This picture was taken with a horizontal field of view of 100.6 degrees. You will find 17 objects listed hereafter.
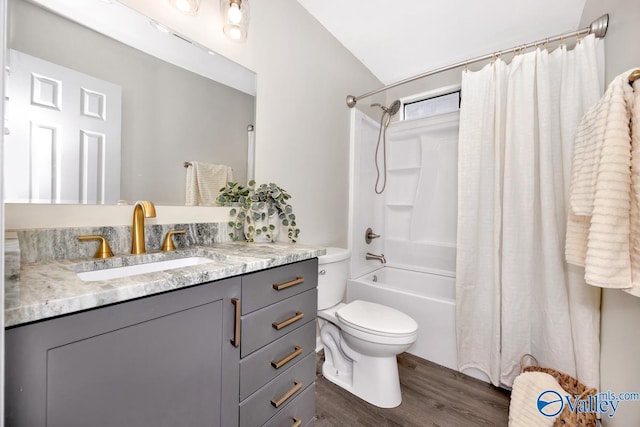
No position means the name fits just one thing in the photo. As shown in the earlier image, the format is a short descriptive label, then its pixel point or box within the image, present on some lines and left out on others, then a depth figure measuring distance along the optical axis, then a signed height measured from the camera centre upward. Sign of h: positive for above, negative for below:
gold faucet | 0.99 -0.06
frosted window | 2.62 +1.11
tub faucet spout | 2.45 -0.42
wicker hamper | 1.18 -0.89
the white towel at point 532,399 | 1.25 -0.91
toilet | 1.47 -0.73
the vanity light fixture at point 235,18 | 1.24 +0.92
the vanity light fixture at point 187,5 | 1.11 +0.86
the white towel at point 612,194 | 0.97 +0.08
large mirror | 0.83 +0.45
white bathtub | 1.87 -0.73
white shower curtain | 1.47 -0.02
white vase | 1.40 -0.09
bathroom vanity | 0.49 -0.33
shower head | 2.62 +1.04
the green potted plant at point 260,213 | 1.37 -0.02
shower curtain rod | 1.41 +1.02
